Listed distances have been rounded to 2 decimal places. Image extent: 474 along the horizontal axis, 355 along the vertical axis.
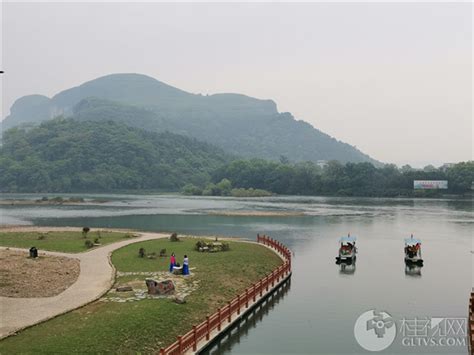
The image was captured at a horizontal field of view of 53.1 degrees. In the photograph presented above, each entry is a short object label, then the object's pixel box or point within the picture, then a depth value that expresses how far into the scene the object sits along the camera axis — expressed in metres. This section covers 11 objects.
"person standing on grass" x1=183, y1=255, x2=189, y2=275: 39.69
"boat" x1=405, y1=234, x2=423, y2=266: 53.50
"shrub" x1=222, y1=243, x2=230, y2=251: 53.34
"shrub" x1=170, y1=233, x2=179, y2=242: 60.19
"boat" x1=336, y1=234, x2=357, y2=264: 54.06
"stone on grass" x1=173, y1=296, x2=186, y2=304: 31.73
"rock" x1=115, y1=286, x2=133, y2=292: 33.77
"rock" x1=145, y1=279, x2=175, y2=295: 32.81
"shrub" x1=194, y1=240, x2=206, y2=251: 52.50
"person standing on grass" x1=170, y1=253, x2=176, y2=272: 40.72
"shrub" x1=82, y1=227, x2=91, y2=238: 63.50
